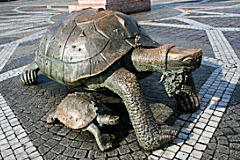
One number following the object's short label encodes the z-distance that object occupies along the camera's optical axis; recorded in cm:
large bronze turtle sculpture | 289
